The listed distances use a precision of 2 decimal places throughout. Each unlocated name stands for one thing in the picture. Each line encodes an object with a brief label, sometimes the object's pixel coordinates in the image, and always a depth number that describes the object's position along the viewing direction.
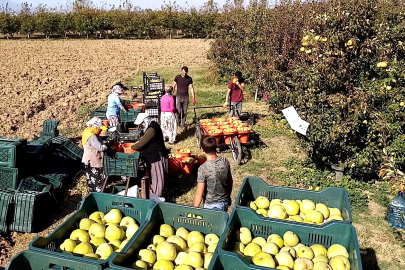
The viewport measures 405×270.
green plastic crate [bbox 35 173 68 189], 7.20
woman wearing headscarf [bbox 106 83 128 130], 9.19
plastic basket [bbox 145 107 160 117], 11.25
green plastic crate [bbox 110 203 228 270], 3.74
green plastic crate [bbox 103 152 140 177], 6.57
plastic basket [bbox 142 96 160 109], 11.33
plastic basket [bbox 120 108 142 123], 10.11
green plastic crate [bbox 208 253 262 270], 2.94
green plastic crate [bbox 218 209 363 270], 3.43
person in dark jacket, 6.46
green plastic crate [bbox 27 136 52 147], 7.91
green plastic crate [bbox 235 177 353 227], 4.33
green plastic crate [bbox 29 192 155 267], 3.60
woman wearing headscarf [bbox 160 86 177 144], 9.67
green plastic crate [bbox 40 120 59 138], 8.91
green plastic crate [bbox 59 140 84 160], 8.60
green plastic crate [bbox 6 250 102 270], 2.97
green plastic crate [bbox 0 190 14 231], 6.05
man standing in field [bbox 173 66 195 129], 10.90
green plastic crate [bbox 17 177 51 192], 6.57
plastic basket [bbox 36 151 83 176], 7.70
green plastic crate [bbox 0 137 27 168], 6.43
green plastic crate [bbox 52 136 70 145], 8.62
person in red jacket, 10.65
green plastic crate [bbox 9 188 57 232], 6.09
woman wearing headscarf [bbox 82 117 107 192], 6.71
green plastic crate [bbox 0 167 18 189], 6.55
